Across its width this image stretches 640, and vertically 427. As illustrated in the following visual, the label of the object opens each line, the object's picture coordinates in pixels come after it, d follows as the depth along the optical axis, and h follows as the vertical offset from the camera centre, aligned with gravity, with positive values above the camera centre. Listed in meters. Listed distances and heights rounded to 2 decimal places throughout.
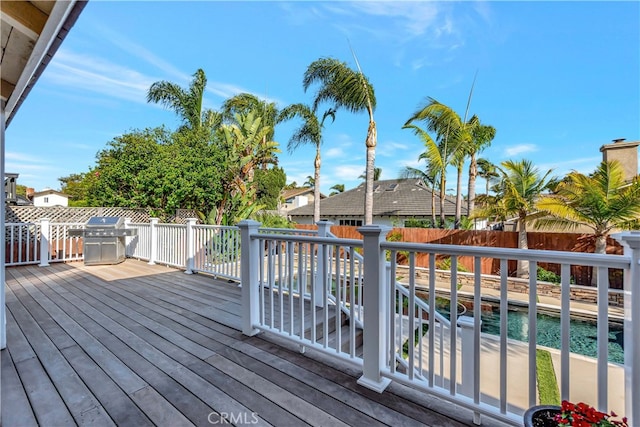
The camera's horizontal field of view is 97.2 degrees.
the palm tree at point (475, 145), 12.87 +3.33
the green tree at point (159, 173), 9.49 +1.48
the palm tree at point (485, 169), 22.15 +4.04
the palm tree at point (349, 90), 11.41 +5.22
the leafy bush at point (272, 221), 12.30 -0.24
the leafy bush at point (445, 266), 10.77 -1.96
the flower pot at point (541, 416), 1.26 -0.93
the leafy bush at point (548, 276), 9.59 -2.11
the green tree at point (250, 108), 15.27 +5.98
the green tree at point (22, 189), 31.95 +3.18
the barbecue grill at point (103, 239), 6.51 -0.54
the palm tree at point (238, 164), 10.80 +2.04
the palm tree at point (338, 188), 41.95 +4.13
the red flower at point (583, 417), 1.11 -0.82
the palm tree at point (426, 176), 17.30 +2.58
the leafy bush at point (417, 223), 18.15 -0.49
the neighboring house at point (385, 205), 18.67 +0.71
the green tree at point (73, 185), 13.21 +3.17
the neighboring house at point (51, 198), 33.44 +2.14
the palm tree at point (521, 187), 9.56 +0.96
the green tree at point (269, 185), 20.19 +2.33
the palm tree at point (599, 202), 7.98 +0.38
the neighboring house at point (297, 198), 33.03 +2.11
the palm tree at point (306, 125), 14.59 +4.72
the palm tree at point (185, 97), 12.25 +5.22
